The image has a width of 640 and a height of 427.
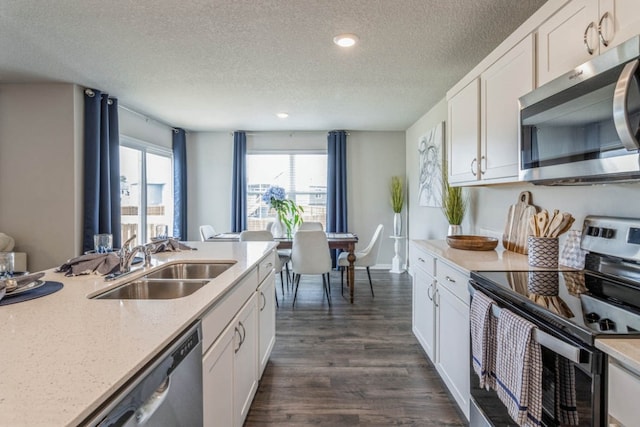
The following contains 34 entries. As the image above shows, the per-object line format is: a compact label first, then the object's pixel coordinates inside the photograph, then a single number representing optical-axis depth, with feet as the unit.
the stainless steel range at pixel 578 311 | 3.01
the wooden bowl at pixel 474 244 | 7.52
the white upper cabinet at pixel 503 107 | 5.80
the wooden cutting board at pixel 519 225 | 7.17
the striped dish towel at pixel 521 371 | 3.60
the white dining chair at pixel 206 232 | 14.71
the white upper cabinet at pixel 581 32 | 3.89
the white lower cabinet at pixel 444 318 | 5.85
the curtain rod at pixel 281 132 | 19.39
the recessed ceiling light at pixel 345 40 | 7.82
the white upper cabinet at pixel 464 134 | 7.49
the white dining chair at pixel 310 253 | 12.58
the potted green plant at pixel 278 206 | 14.66
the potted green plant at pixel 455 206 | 10.75
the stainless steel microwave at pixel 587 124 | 3.55
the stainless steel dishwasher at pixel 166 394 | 2.32
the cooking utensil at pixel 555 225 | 5.52
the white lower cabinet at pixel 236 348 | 4.09
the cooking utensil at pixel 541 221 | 5.67
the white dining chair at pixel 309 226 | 16.12
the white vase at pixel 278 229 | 14.74
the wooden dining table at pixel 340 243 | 13.20
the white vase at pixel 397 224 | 18.19
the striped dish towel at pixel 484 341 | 4.59
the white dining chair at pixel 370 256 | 13.85
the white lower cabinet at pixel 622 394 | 2.58
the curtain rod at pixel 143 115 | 14.15
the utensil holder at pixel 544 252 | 5.60
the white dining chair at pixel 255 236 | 12.71
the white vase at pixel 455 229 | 10.39
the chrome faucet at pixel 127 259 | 5.42
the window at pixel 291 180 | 19.74
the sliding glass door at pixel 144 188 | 14.99
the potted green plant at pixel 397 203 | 18.21
